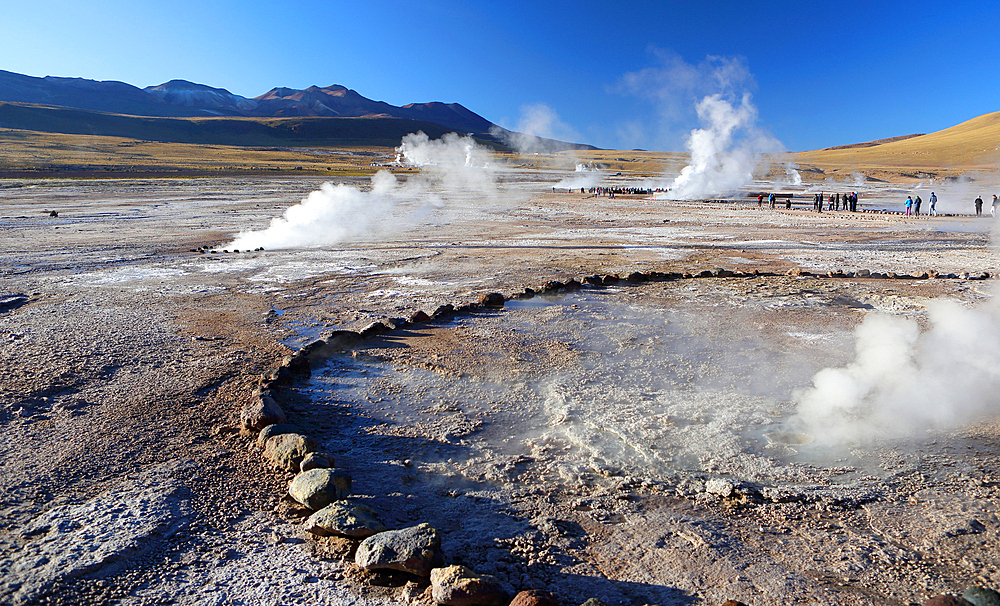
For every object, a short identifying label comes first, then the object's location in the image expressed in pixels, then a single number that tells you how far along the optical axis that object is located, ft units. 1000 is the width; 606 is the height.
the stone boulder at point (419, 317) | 25.68
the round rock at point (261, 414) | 15.29
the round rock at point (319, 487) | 11.73
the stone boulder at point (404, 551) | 9.57
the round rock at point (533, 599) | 8.50
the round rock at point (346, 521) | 10.59
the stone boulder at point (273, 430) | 14.42
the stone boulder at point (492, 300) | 29.01
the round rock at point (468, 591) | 8.82
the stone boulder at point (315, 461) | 12.84
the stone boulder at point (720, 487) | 12.53
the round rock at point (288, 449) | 13.42
